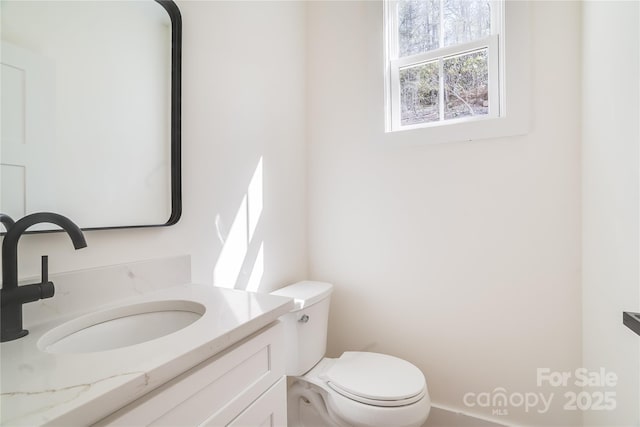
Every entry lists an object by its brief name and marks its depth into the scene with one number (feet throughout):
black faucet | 2.10
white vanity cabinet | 1.74
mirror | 2.42
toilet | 3.76
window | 4.86
